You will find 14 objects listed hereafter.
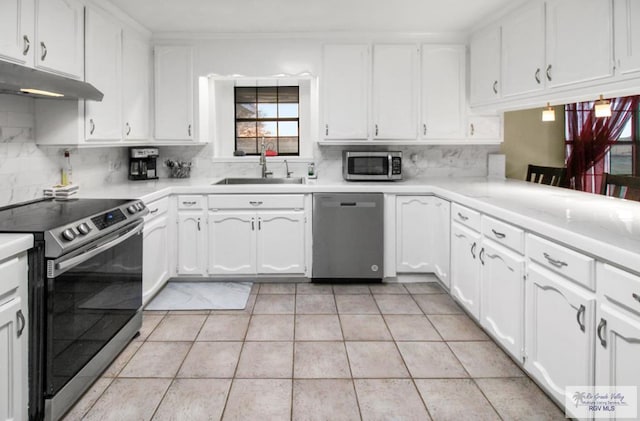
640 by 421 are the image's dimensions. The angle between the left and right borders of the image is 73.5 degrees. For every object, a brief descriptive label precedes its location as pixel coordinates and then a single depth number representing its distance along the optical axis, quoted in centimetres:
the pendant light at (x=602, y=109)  259
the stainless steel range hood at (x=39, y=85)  194
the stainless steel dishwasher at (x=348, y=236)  376
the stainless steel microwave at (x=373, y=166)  402
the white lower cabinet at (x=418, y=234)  379
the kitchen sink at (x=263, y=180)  422
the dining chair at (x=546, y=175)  383
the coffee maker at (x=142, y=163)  402
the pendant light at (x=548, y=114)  332
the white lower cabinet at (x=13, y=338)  159
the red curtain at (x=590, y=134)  467
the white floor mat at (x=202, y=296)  333
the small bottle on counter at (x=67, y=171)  309
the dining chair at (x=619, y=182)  281
